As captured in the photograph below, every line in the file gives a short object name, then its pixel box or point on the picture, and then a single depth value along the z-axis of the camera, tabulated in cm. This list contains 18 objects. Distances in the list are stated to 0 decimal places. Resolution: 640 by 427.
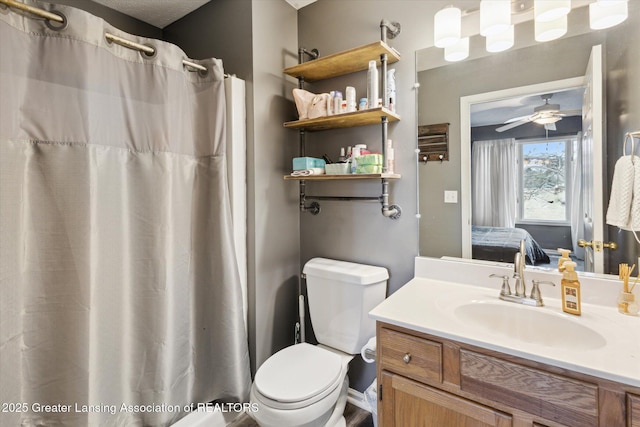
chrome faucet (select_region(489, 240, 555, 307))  112
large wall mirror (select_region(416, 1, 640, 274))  111
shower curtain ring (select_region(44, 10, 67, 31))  106
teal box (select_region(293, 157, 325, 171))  162
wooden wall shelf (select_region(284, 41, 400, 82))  143
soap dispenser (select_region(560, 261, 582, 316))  104
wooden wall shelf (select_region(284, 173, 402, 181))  144
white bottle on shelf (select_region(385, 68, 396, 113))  147
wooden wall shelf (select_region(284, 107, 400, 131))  141
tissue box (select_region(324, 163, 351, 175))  154
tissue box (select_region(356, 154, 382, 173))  145
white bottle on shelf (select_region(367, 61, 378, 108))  142
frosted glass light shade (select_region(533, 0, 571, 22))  108
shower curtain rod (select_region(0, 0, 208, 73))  97
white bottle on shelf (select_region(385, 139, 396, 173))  149
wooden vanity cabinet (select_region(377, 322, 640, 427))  75
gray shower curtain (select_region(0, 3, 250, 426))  102
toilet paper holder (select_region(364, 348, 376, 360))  134
